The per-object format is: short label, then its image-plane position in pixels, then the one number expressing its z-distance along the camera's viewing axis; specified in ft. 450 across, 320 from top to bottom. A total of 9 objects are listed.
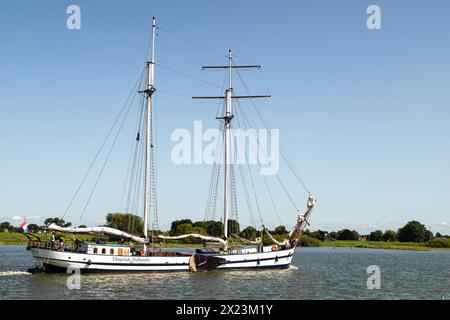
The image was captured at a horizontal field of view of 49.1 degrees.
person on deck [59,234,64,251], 192.03
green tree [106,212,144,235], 560.82
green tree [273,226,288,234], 530.39
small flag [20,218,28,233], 185.08
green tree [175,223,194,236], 535.60
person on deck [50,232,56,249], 195.15
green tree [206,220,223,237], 500.16
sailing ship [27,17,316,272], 191.72
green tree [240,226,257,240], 438.89
